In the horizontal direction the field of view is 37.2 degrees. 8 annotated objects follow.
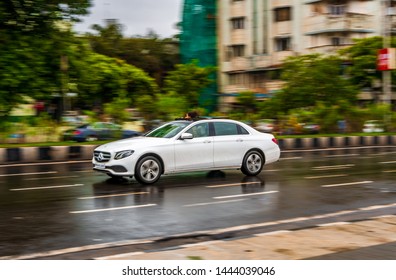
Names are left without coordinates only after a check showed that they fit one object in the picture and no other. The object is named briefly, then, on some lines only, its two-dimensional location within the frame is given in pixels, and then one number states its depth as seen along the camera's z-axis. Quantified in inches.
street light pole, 1392.7
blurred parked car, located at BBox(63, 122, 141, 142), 887.1
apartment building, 2021.4
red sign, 1339.8
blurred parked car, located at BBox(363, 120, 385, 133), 1320.1
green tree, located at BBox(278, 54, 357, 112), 1366.9
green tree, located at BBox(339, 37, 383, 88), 1784.0
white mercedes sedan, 470.9
